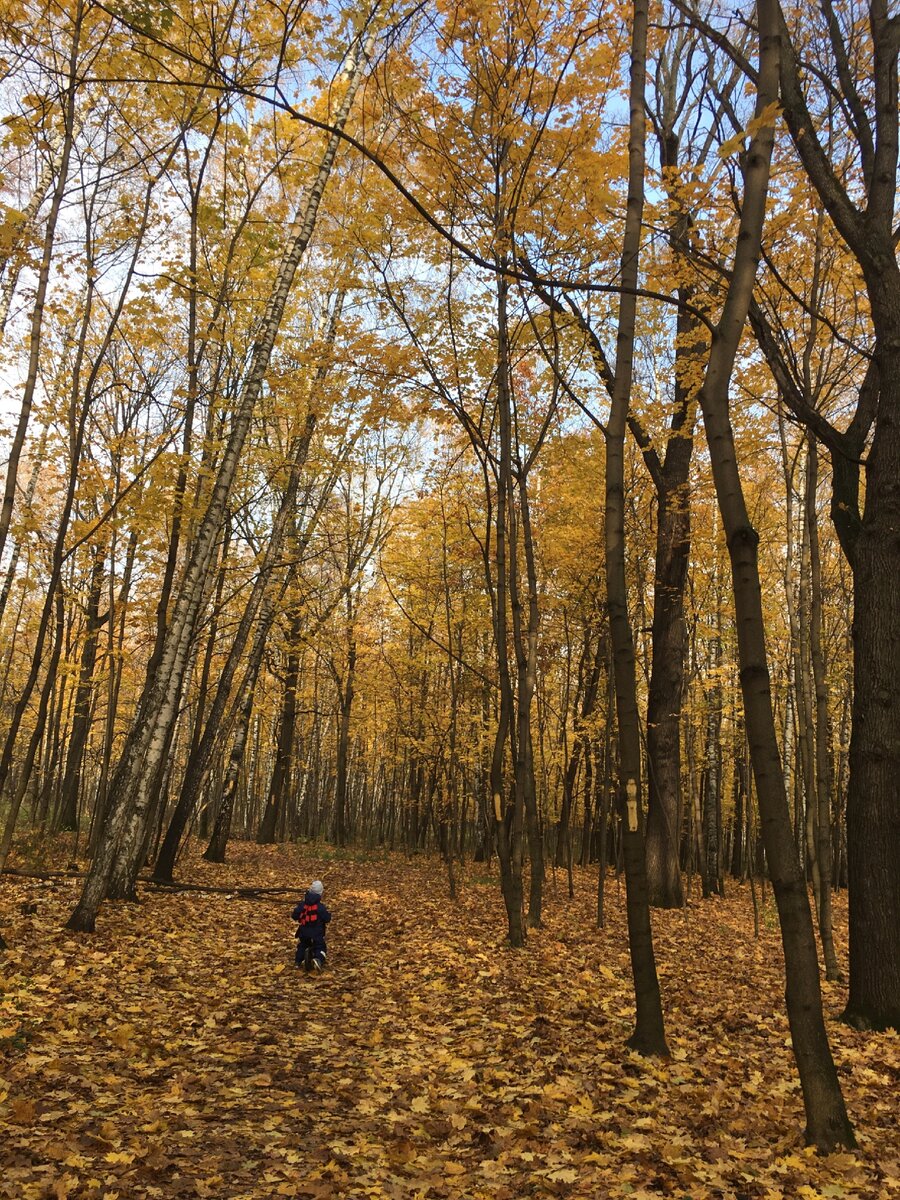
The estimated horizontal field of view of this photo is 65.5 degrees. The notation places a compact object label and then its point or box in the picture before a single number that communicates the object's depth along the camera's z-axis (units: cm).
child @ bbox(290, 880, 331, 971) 762
